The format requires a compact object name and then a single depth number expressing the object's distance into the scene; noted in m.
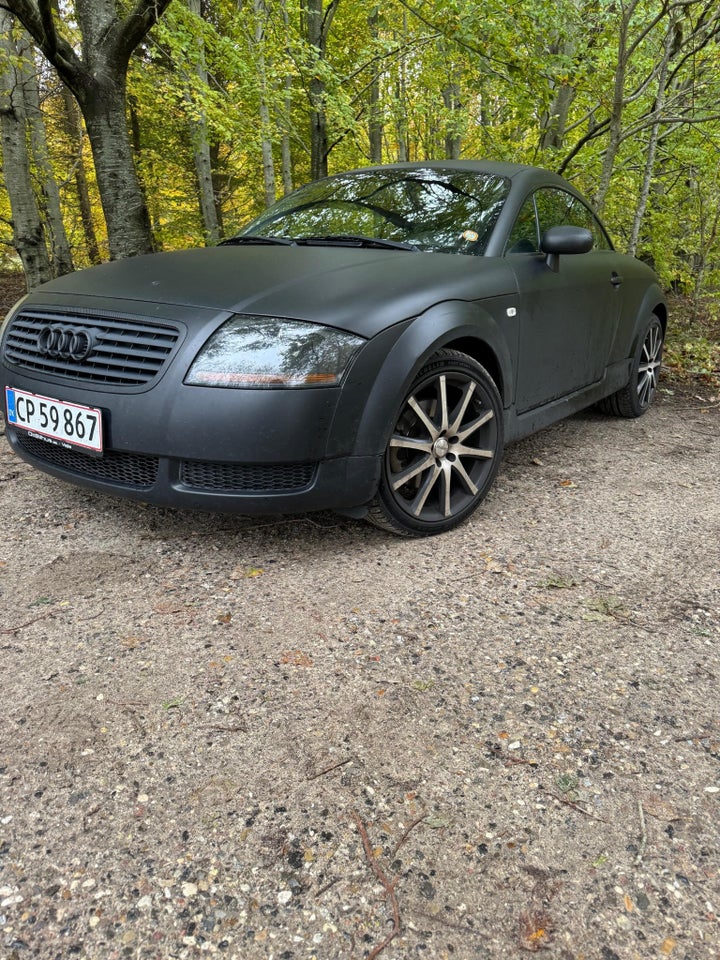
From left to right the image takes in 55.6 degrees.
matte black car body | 2.37
